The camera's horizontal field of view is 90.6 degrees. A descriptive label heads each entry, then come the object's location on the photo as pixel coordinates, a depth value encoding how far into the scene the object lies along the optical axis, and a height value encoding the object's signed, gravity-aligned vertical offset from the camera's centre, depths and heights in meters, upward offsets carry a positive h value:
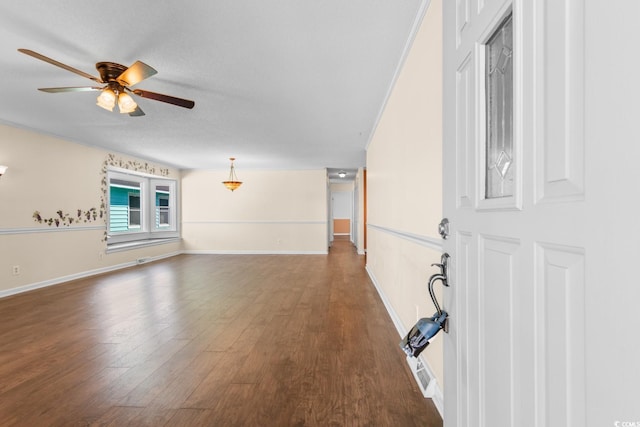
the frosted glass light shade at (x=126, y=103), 2.52 +0.89
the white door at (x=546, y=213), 0.42 -0.01
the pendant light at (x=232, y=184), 6.88 +0.62
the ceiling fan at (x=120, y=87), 2.22 +0.98
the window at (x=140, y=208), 6.51 +0.12
